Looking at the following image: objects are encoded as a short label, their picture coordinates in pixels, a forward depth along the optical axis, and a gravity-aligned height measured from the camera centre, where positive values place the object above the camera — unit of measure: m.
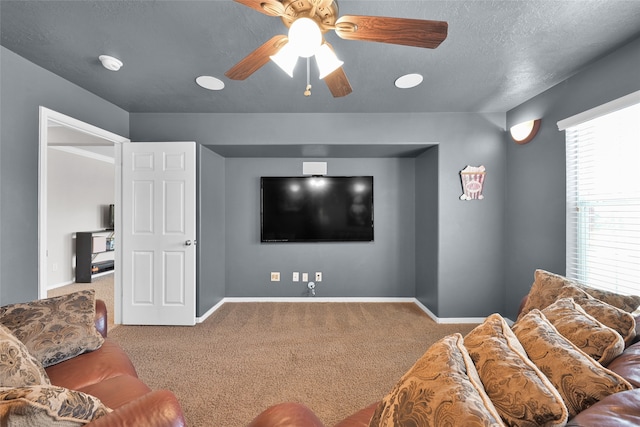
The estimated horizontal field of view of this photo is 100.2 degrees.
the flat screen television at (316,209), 3.73 +0.07
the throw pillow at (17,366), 0.97 -0.58
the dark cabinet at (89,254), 4.87 -0.75
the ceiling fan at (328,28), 1.17 +0.86
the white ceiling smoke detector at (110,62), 2.02 +1.17
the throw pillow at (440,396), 0.60 -0.44
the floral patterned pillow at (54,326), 1.35 -0.60
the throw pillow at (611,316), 1.12 -0.45
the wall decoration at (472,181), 3.09 +0.38
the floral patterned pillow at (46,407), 0.65 -0.50
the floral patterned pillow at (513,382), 0.65 -0.45
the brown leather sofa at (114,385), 0.81 -0.79
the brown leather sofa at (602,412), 0.61 -0.50
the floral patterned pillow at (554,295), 1.39 -0.45
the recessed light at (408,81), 2.32 +1.20
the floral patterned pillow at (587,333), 0.98 -0.47
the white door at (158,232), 3.00 -0.20
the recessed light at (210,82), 2.36 +1.20
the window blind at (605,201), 1.88 +0.10
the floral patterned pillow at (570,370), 0.75 -0.47
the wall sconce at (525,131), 2.66 +0.85
